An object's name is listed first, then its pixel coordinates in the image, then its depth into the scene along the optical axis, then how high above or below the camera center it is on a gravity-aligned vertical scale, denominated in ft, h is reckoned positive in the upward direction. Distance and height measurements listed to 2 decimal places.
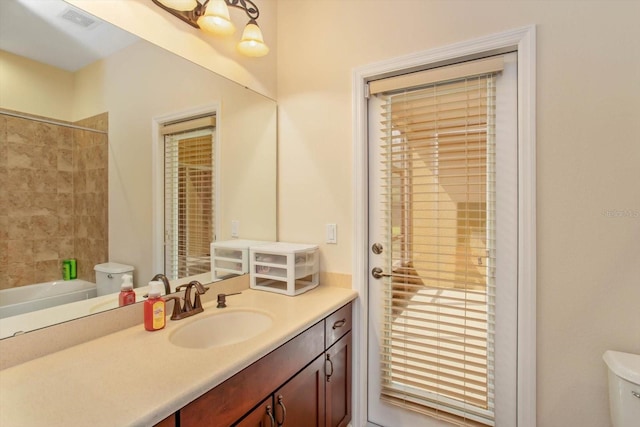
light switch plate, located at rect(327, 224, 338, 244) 6.04 -0.43
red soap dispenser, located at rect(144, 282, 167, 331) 3.87 -1.25
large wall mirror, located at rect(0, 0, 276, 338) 3.23 +0.88
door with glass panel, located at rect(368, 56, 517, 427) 4.90 -0.59
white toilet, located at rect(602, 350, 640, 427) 3.54 -2.07
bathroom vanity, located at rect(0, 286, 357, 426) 2.44 -1.51
